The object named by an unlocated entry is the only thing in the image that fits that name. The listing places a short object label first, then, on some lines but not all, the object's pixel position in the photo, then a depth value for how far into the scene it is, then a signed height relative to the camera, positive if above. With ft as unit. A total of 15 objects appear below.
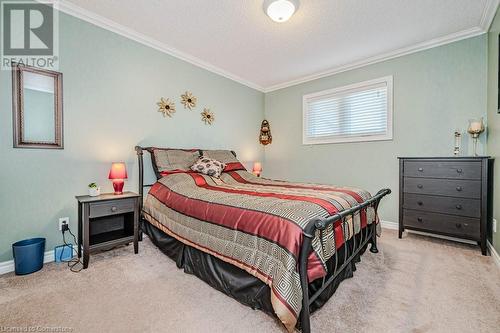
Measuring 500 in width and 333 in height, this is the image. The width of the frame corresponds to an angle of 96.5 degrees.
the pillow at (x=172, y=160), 9.23 +0.15
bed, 3.96 -1.70
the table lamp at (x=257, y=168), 14.17 -0.28
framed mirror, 6.75 +1.76
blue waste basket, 6.29 -2.68
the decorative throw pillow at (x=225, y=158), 11.05 +0.29
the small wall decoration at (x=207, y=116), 12.14 +2.60
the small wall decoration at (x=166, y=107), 10.27 +2.66
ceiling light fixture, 7.06 +5.04
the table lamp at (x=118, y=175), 7.93 -0.43
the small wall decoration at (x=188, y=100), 11.20 +3.22
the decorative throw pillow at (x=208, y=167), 9.63 -0.16
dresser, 7.79 -1.21
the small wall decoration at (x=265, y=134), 15.48 +2.06
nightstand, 6.79 -2.13
